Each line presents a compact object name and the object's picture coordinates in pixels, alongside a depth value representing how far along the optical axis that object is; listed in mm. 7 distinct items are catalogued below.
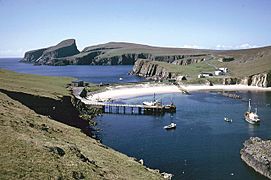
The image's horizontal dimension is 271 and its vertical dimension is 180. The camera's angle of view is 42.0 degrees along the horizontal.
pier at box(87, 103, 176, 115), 103250
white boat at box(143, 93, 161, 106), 106212
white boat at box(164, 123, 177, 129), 80625
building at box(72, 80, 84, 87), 137375
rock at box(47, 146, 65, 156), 31016
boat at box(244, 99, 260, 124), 84438
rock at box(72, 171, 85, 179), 27258
